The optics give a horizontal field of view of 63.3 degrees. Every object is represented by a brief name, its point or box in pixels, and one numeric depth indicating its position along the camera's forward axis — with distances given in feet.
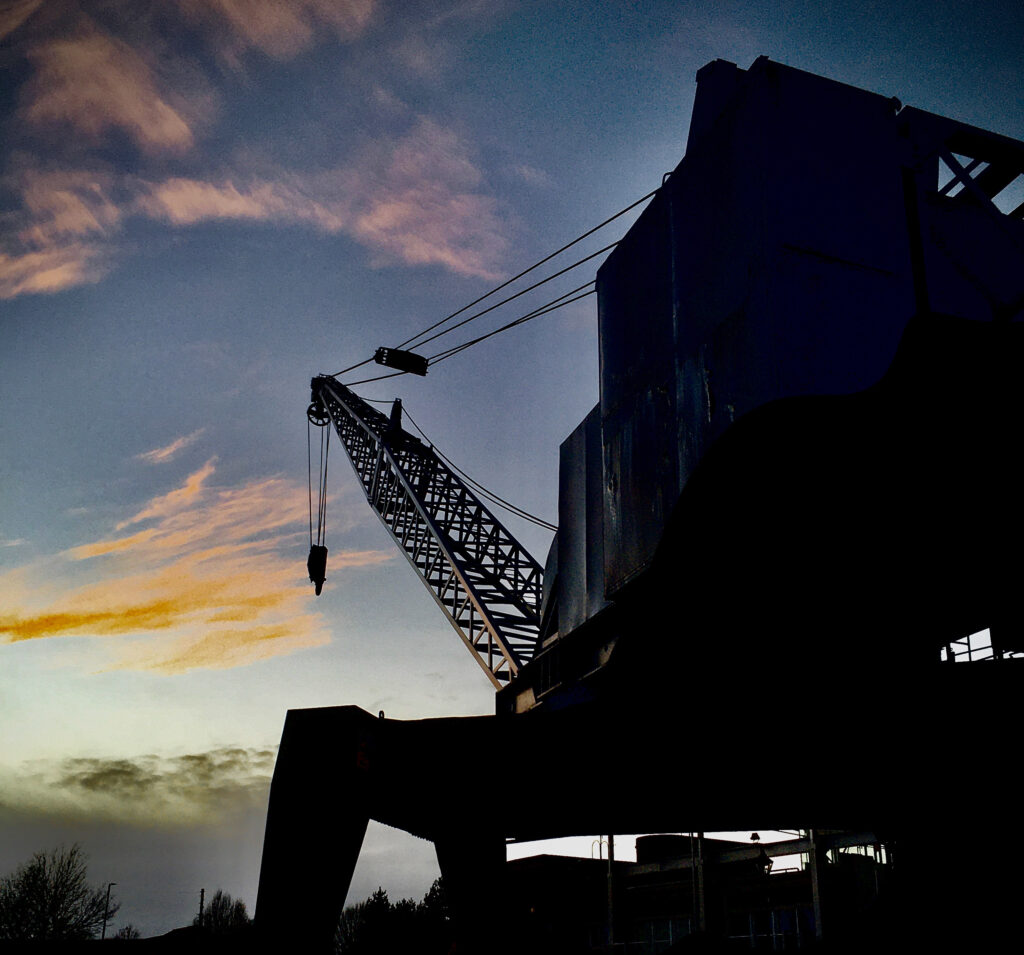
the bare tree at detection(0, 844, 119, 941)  233.96
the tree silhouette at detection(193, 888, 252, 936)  427.78
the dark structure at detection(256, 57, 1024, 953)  14.43
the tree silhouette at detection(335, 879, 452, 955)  193.76
